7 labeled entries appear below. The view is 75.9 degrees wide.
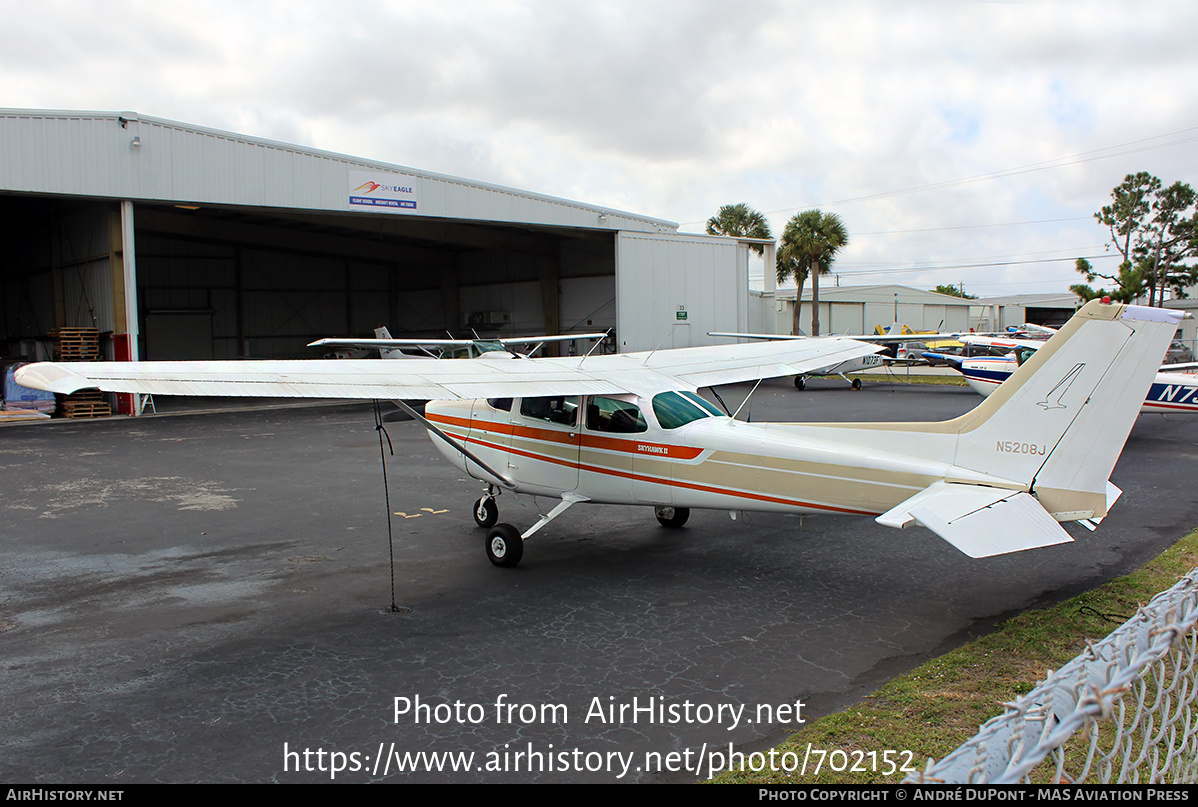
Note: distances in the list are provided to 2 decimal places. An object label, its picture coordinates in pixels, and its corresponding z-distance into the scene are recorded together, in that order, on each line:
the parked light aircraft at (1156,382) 15.73
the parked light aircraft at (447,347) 24.44
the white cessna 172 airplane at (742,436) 5.87
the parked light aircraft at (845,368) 30.47
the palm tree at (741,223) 56.09
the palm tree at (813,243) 48.00
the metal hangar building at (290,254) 23.77
